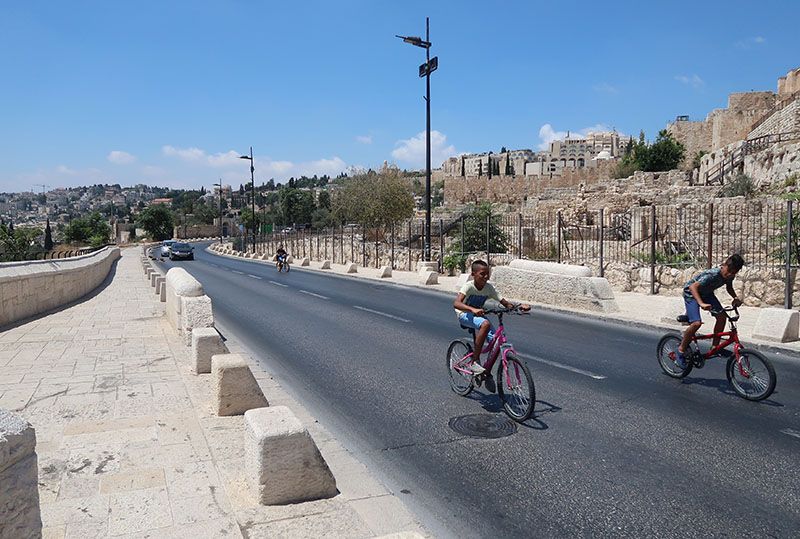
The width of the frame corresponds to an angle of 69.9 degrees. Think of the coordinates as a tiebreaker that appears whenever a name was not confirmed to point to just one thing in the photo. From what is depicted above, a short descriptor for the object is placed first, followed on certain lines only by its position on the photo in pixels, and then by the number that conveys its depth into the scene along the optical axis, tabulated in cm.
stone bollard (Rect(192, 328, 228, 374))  717
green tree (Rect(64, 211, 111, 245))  8025
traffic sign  2211
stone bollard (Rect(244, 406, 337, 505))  367
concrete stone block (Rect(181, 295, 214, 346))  876
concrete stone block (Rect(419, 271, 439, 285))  2087
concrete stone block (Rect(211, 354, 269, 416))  547
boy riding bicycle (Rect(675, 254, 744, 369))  648
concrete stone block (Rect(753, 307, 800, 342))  915
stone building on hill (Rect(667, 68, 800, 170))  5184
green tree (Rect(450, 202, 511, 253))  2317
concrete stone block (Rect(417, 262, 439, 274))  2393
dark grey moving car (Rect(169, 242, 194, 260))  4388
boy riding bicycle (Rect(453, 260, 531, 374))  603
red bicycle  611
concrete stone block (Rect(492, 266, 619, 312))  1301
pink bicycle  551
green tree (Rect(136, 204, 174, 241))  10119
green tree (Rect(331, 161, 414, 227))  4972
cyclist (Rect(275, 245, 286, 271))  2977
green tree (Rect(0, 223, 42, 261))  3991
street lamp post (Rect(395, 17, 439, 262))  2219
